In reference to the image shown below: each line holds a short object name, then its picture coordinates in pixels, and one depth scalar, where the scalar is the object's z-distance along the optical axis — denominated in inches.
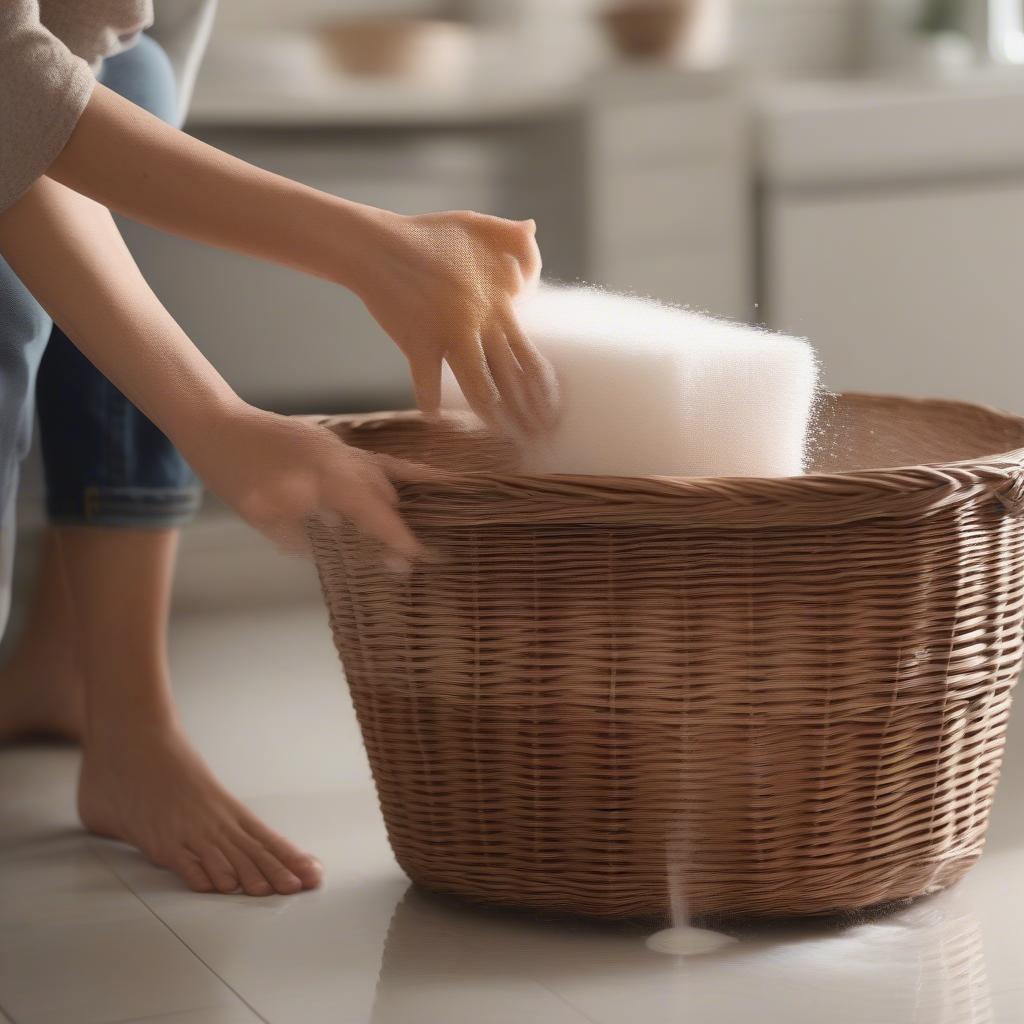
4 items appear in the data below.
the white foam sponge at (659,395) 100.6
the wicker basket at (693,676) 98.5
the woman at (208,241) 96.5
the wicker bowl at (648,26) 179.9
